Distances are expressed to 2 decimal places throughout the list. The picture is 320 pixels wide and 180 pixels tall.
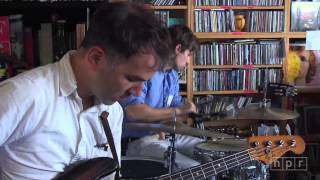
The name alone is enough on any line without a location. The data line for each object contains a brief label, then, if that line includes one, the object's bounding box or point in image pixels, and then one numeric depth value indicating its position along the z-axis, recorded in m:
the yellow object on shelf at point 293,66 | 3.02
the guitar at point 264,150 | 1.88
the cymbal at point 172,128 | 1.95
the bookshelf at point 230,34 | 2.88
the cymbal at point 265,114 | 2.58
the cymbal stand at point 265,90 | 2.69
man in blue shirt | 2.21
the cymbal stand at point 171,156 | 1.98
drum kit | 1.98
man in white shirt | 0.90
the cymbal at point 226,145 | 2.14
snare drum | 2.13
